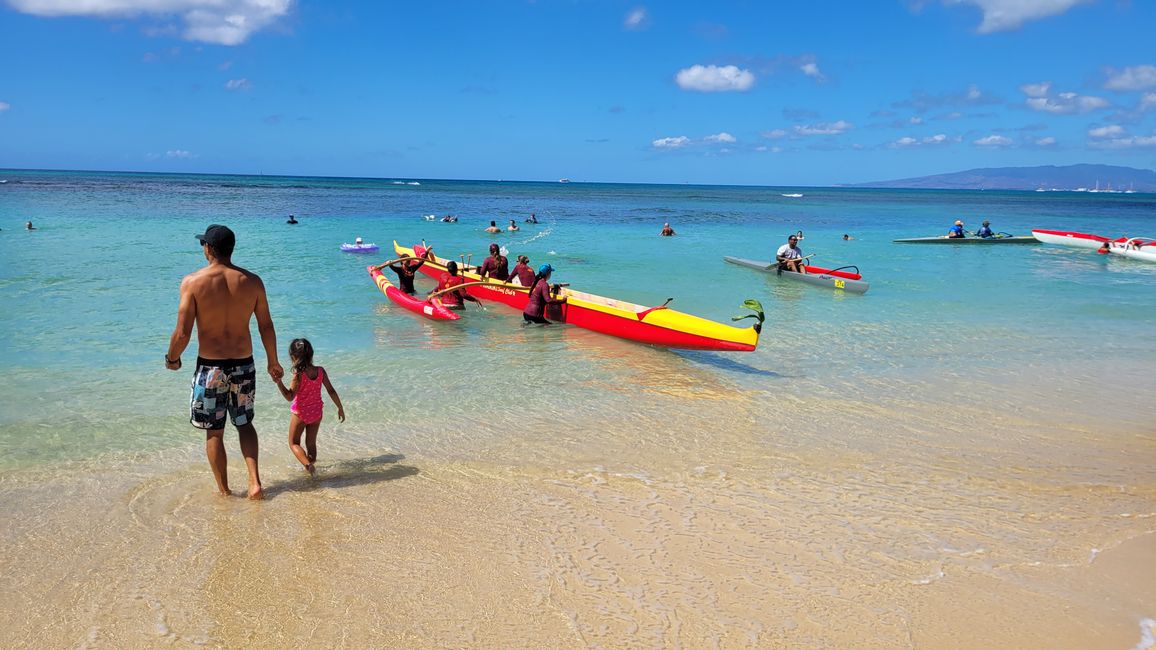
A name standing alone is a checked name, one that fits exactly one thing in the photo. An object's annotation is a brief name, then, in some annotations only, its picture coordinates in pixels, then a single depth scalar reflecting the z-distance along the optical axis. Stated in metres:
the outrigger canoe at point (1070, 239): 29.30
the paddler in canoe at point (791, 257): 18.84
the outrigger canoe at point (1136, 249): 25.47
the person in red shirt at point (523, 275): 13.84
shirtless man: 4.61
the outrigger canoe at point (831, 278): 16.98
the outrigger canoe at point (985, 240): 31.09
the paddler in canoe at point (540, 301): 12.25
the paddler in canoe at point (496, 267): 14.26
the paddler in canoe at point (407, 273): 14.79
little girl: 5.36
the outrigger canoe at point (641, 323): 9.51
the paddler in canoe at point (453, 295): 13.42
